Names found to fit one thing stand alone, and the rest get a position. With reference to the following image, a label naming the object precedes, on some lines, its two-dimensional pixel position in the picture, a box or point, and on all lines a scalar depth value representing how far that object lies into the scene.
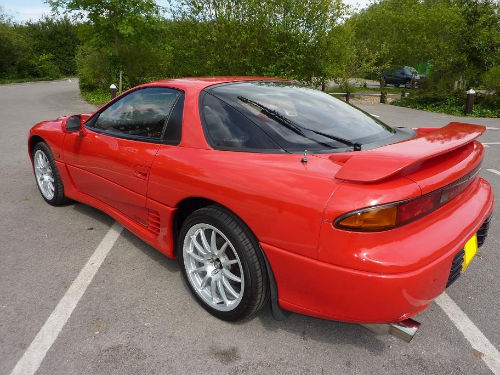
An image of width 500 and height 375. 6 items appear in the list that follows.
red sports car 1.64
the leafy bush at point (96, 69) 16.09
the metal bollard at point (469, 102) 12.79
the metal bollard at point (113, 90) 11.27
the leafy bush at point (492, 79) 13.77
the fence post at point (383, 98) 17.48
